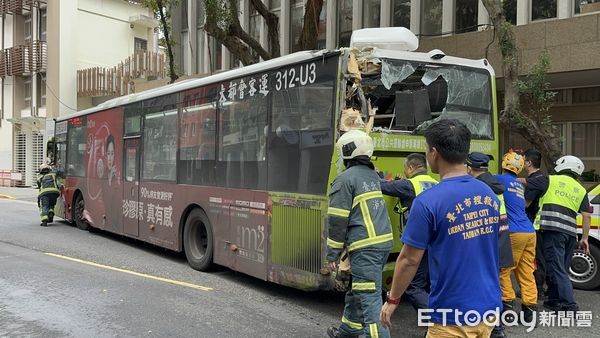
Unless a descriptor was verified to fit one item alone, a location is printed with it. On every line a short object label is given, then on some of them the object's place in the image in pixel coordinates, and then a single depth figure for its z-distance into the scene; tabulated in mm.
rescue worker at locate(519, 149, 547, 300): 6312
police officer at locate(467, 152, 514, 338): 5219
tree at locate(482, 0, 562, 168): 8430
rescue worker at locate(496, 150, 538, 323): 5805
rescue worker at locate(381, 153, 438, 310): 5238
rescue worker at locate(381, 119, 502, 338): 2709
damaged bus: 5812
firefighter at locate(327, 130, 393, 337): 4262
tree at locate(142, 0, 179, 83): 14188
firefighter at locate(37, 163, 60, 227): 13500
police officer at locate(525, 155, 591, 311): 6020
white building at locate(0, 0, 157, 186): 27328
